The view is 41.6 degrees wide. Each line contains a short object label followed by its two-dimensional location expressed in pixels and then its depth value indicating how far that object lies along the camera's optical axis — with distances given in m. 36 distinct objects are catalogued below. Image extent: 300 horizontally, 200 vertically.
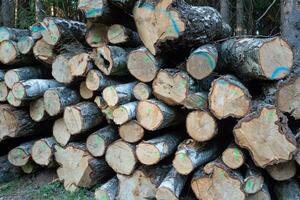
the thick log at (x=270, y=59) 3.41
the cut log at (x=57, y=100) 4.14
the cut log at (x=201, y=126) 3.38
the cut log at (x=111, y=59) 3.85
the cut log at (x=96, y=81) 3.92
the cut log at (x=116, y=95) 3.77
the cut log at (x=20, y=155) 4.52
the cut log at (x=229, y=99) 3.26
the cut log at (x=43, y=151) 4.37
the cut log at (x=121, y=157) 3.80
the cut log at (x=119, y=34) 3.98
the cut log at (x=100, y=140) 4.00
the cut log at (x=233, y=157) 3.32
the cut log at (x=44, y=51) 4.34
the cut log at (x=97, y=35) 4.16
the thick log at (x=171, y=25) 3.58
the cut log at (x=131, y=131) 3.72
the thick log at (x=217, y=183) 3.33
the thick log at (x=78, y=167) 4.12
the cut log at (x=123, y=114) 3.69
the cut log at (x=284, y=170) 3.43
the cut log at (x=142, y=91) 3.76
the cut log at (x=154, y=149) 3.61
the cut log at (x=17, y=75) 4.36
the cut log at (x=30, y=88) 4.18
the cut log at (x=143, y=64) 3.72
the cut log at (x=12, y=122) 4.45
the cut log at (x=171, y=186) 3.42
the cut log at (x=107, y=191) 3.86
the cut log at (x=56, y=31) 4.22
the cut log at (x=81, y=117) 4.00
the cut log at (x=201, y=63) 3.51
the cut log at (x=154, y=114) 3.59
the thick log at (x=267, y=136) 3.17
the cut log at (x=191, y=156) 3.45
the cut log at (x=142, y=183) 3.77
